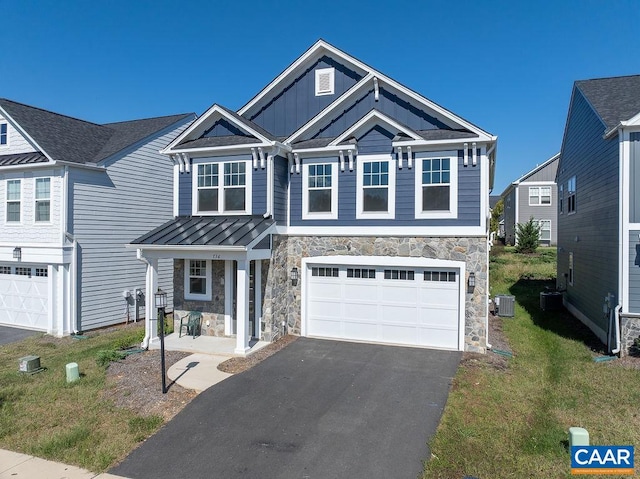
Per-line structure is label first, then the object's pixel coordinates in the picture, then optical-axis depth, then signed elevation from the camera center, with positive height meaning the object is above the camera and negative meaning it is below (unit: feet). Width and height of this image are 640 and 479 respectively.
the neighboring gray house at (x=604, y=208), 33.65 +3.39
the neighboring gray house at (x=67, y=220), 44.86 +2.16
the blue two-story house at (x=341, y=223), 35.94 +1.67
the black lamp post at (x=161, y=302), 27.75 -4.27
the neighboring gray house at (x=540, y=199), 114.11 +12.05
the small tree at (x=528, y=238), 99.76 +1.00
